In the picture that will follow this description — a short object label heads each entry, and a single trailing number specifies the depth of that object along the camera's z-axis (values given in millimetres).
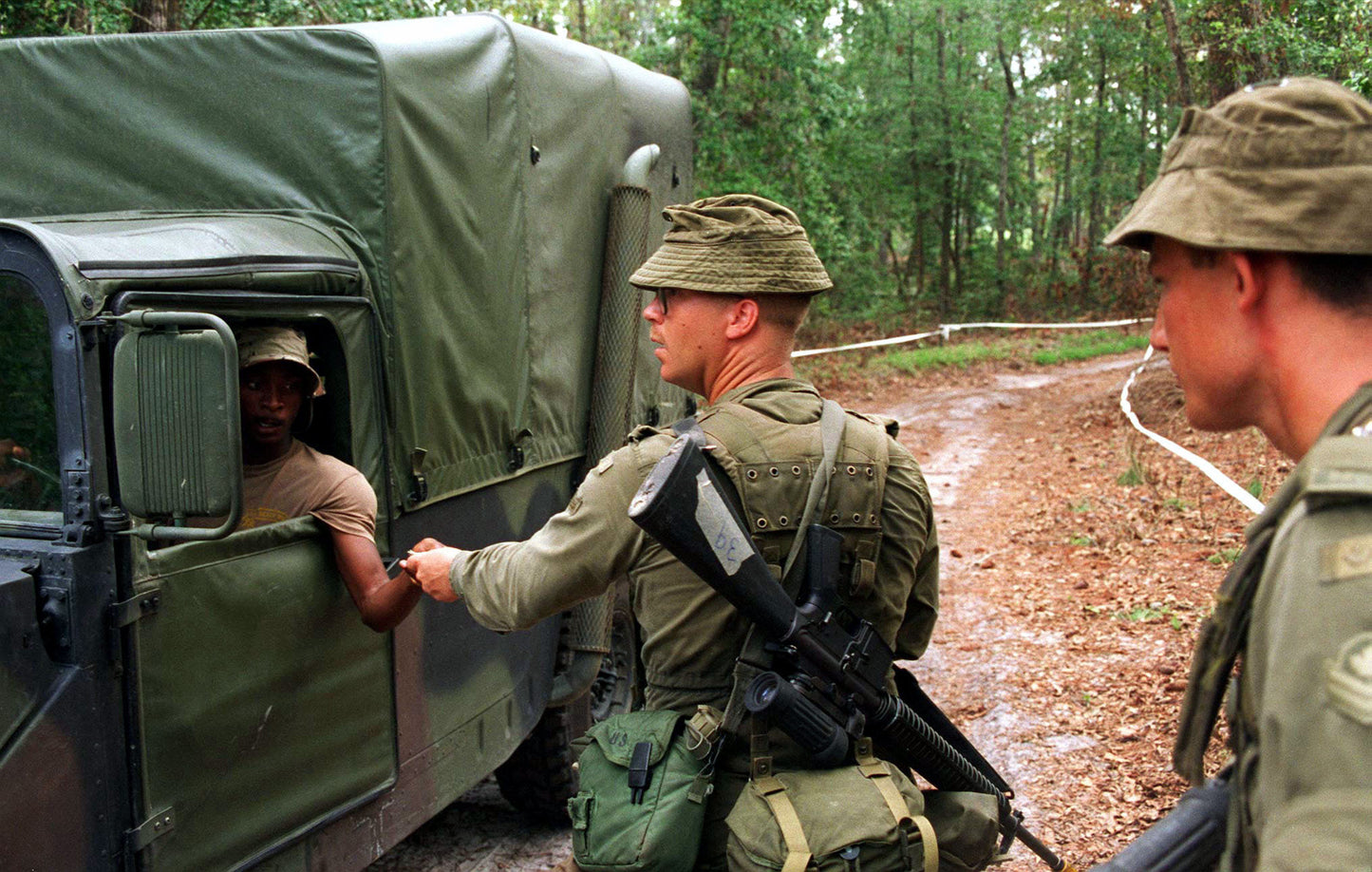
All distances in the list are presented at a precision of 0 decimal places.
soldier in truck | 3191
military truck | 2406
